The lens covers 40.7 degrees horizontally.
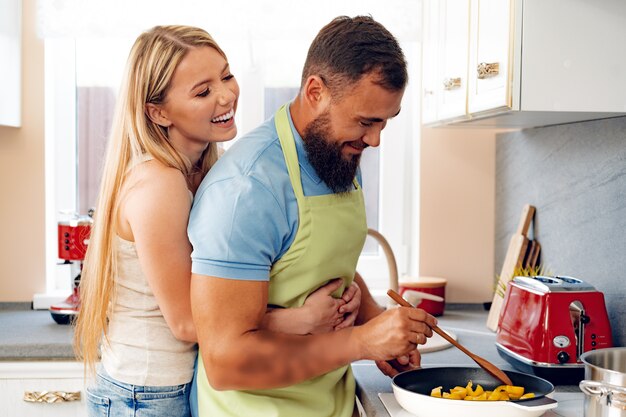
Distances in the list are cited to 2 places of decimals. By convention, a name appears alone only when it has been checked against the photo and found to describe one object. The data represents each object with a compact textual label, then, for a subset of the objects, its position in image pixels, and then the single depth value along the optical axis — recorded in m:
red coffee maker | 2.58
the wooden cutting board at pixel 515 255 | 2.58
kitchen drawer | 2.28
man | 1.43
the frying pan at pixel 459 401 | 1.49
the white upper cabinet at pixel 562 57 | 1.72
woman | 1.70
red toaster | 1.85
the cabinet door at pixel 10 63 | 2.70
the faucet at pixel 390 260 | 2.58
